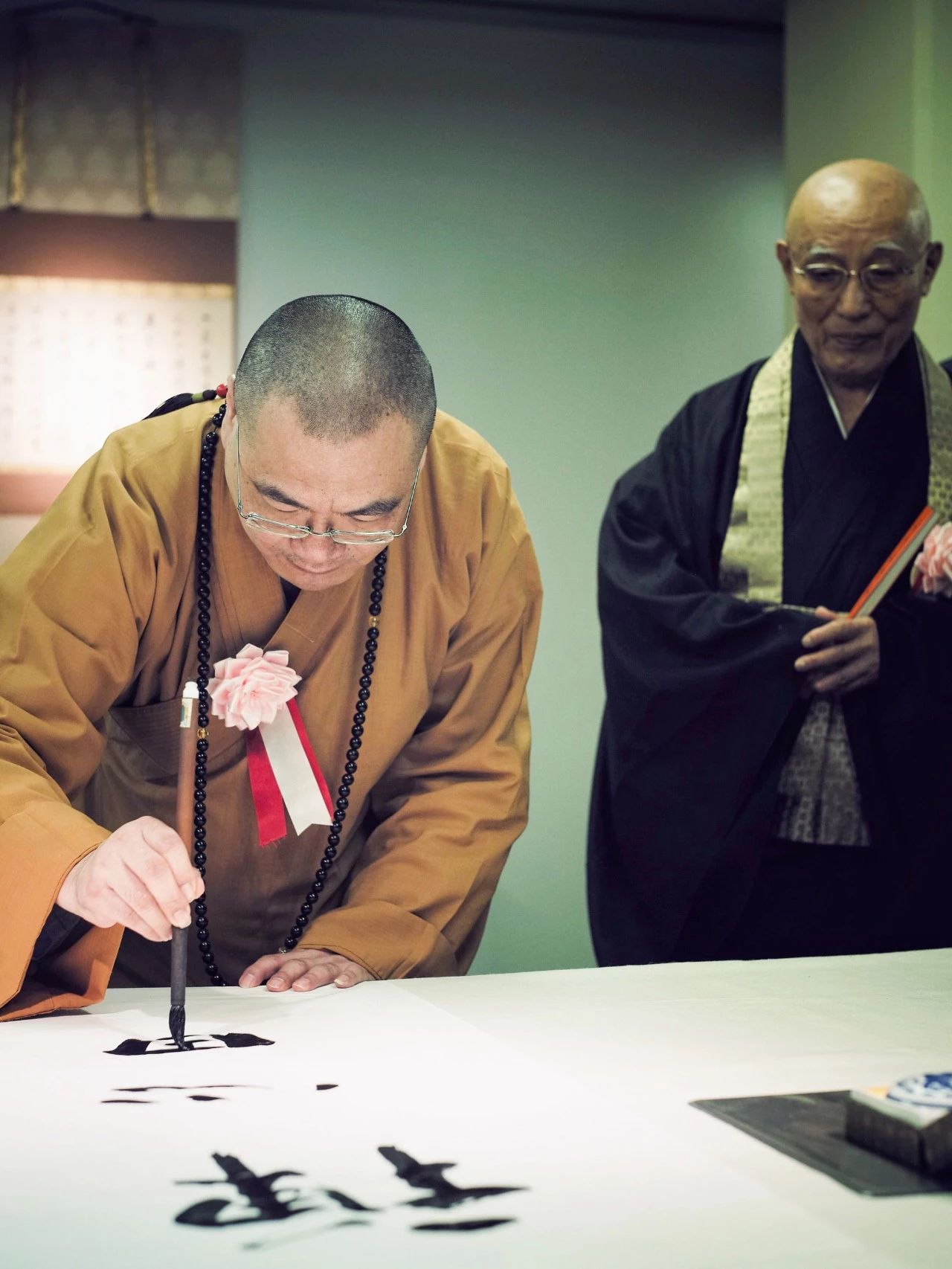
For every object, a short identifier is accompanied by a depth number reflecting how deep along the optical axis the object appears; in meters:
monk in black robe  2.41
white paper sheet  0.83
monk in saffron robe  1.49
